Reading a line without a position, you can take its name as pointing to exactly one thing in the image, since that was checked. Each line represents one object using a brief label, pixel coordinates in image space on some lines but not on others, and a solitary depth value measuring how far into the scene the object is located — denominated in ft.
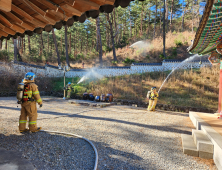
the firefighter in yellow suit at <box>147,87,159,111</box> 27.68
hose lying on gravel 9.48
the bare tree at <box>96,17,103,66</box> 63.97
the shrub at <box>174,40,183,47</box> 74.43
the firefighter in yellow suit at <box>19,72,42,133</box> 14.44
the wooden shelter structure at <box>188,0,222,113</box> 8.44
